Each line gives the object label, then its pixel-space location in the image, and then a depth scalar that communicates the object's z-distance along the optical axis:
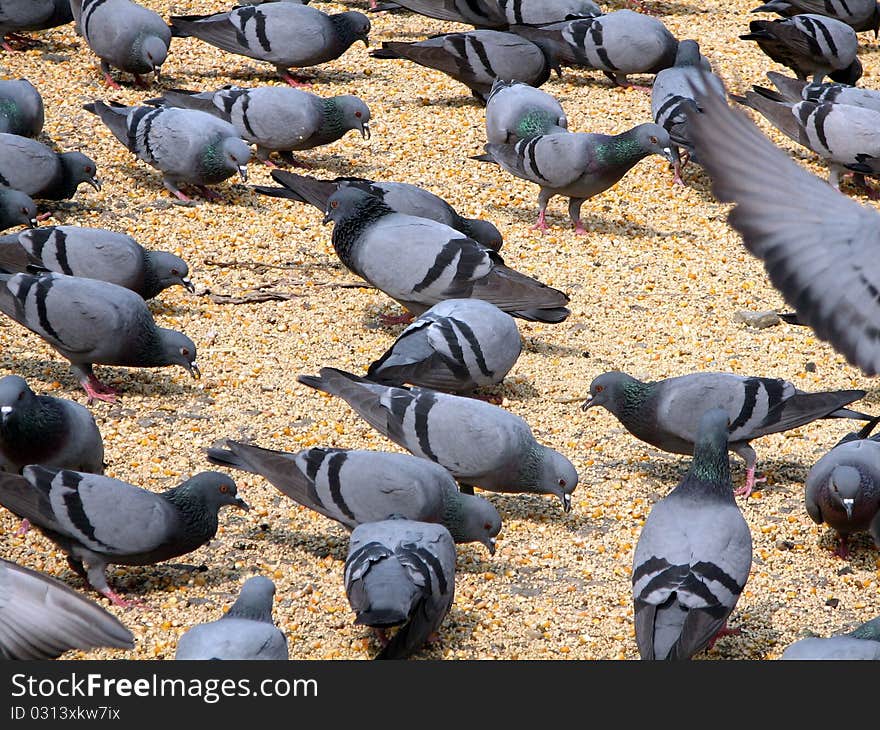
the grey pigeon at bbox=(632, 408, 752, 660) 8.37
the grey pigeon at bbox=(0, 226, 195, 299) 13.62
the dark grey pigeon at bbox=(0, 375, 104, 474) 10.55
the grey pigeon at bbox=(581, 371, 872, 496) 11.47
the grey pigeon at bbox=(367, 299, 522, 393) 12.16
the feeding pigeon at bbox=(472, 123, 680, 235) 16.31
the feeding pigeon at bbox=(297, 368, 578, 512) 10.88
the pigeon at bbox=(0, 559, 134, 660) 6.84
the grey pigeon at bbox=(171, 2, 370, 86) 20.12
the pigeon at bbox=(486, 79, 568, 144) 17.78
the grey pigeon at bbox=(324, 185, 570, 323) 13.70
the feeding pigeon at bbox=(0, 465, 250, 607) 9.41
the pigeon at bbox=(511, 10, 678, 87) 20.56
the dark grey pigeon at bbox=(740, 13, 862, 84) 21.06
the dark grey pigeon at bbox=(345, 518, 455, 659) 8.41
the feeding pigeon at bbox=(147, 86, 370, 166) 17.59
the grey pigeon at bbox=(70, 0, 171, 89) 19.36
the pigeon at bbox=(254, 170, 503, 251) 15.15
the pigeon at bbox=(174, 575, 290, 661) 7.79
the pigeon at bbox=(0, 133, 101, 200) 15.55
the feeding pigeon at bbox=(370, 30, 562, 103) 19.84
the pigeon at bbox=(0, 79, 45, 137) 16.81
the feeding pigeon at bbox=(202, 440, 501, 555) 9.87
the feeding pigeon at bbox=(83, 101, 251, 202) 16.42
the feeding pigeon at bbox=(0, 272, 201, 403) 12.33
